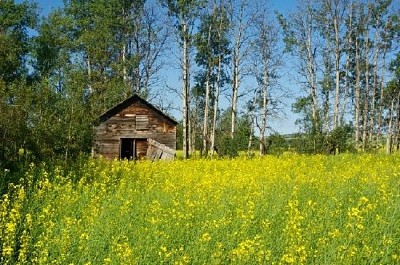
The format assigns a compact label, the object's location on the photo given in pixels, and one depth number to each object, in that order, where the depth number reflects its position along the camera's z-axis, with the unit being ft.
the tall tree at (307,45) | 116.78
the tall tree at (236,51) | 114.62
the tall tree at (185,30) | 102.12
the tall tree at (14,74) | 53.21
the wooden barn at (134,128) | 98.89
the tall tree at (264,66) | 118.53
